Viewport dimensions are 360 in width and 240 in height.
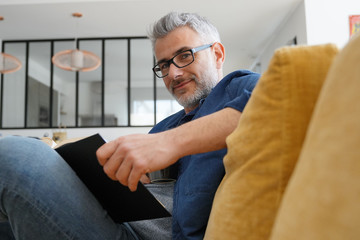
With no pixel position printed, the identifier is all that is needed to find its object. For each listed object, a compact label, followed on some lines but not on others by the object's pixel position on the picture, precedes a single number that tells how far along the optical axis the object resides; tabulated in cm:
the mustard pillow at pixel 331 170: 28
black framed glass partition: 770
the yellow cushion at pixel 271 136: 41
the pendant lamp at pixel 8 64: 544
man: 64
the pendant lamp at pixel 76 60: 532
